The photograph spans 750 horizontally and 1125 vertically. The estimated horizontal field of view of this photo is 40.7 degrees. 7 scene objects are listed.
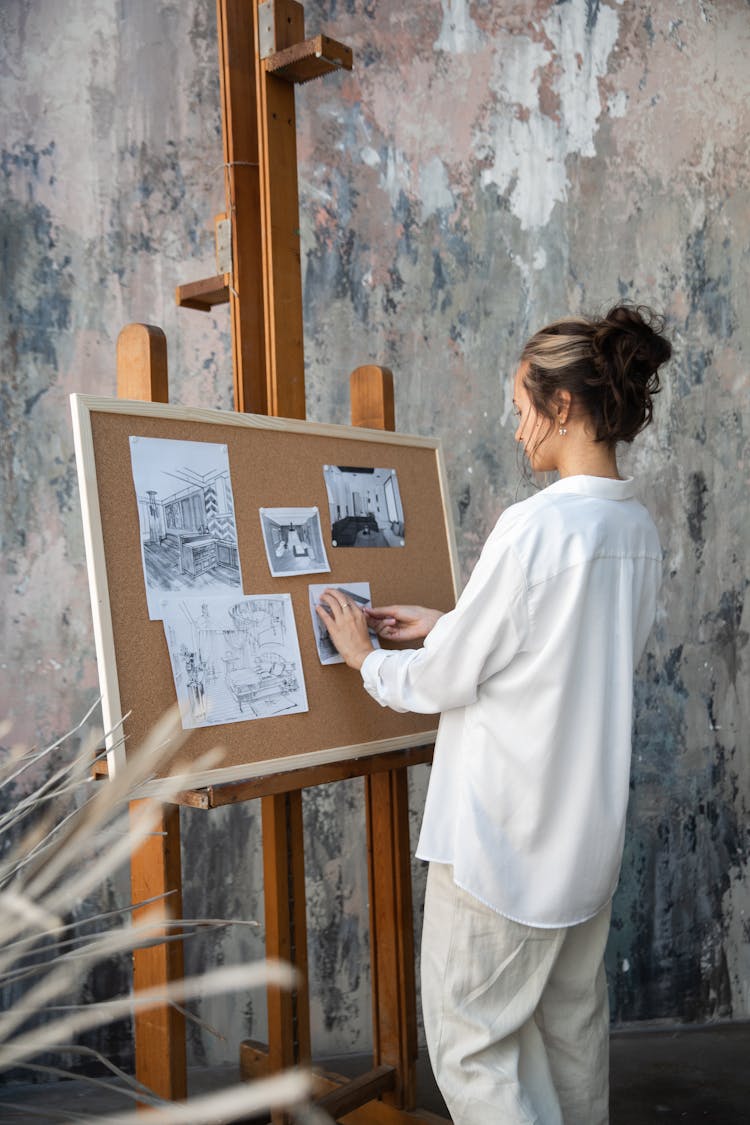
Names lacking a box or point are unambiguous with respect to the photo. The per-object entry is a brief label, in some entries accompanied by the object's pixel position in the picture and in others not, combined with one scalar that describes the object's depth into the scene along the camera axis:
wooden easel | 1.98
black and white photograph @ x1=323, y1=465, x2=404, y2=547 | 1.99
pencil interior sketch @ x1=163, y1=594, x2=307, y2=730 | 1.66
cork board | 1.59
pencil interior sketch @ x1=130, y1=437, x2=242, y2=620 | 1.65
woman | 1.55
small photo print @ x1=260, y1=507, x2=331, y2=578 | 1.84
